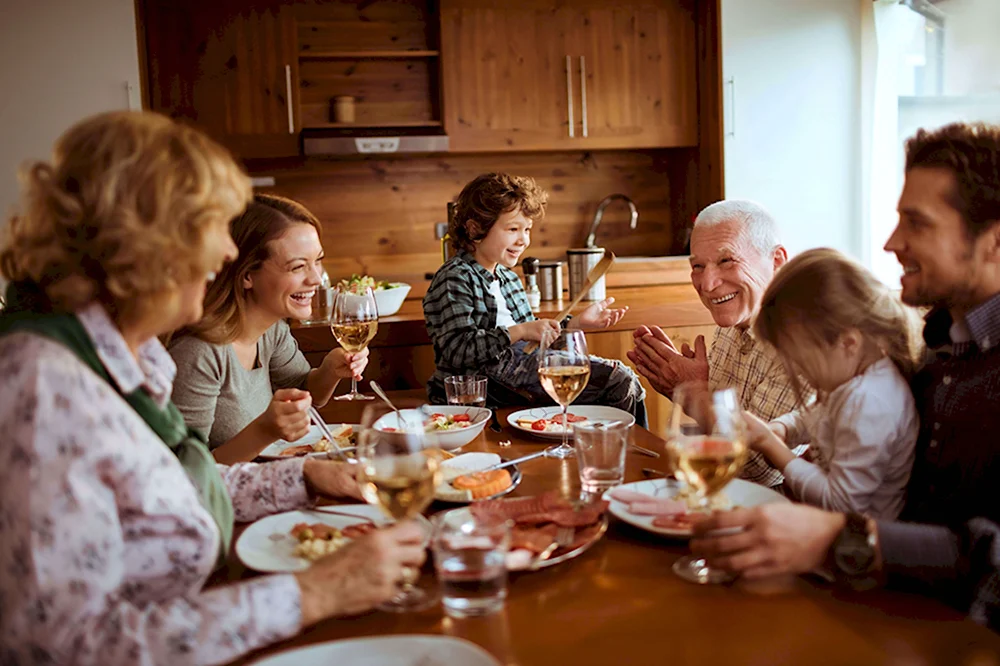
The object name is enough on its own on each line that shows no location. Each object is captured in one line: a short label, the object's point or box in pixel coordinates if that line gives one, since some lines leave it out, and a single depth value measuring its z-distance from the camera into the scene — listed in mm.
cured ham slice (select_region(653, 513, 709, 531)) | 1149
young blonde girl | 1252
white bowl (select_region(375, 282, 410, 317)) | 3713
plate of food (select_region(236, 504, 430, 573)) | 1099
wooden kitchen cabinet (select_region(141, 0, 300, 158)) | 4336
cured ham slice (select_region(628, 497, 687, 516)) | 1196
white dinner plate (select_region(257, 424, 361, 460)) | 1669
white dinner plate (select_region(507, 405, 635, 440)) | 1842
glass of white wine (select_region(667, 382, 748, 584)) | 1064
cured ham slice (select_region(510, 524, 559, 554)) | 1081
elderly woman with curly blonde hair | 820
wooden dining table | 861
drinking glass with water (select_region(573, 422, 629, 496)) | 1348
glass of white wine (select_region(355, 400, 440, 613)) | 1007
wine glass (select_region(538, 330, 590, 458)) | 1653
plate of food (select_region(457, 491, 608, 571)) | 1063
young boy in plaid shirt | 2770
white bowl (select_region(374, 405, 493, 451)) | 1347
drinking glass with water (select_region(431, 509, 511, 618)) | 967
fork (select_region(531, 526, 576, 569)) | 1062
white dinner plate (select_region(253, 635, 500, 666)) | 846
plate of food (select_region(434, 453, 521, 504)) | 1316
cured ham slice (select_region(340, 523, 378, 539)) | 1170
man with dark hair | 1017
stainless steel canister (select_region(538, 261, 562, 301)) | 4152
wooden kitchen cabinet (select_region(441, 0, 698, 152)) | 4570
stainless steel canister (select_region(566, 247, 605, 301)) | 4125
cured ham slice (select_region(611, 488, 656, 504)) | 1241
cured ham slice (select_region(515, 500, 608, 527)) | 1158
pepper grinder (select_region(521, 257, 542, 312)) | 4012
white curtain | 4703
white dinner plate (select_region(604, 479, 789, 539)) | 1161
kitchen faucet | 4968
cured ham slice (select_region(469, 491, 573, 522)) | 1206
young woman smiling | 1877
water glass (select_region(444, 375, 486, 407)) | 1940
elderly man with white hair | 2059
